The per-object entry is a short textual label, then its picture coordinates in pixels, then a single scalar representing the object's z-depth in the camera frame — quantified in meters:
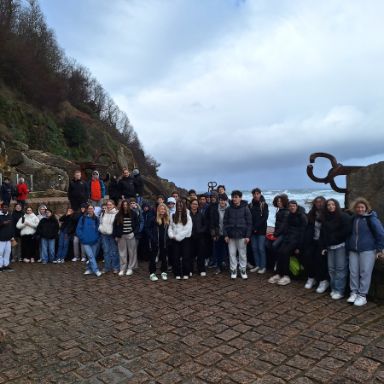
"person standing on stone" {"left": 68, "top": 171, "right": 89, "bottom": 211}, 10.09
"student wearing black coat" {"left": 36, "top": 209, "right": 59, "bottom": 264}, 9.54
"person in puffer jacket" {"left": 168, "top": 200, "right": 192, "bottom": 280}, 7.31
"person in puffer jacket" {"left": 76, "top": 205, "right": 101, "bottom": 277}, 8.15
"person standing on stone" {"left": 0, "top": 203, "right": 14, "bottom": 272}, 8.85
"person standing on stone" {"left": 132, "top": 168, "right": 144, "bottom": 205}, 9.85
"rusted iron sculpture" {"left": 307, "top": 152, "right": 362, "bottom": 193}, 8.34
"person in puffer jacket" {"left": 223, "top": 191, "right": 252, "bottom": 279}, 7.14
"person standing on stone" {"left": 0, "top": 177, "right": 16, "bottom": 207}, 12.67
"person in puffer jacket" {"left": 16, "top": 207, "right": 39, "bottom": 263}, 9.62
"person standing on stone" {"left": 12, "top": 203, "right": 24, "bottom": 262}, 9.77
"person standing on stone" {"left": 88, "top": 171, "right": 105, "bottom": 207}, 10.50
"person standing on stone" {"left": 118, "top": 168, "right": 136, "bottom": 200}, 9.67
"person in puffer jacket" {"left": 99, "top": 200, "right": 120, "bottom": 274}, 7.94
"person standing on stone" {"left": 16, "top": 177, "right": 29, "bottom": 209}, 12.45
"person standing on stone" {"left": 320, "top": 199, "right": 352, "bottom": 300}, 5.79
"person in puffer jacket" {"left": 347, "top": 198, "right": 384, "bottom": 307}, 5.46
